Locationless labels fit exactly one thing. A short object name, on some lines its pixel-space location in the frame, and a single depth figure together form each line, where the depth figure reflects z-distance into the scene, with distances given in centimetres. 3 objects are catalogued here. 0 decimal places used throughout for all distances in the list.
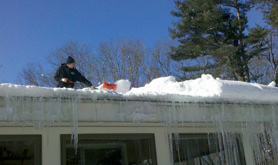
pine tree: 1441
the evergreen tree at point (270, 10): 1400
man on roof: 473
